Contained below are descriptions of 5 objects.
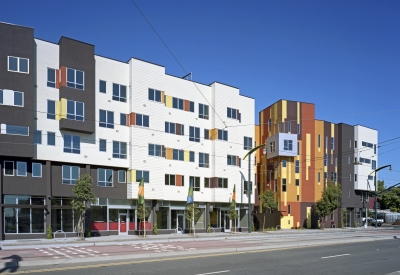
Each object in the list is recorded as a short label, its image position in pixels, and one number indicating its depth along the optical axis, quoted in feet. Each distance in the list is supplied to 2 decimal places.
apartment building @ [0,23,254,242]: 107.76
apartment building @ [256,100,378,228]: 180.75
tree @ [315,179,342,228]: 178.19
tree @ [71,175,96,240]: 106.52
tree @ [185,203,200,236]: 127.44
